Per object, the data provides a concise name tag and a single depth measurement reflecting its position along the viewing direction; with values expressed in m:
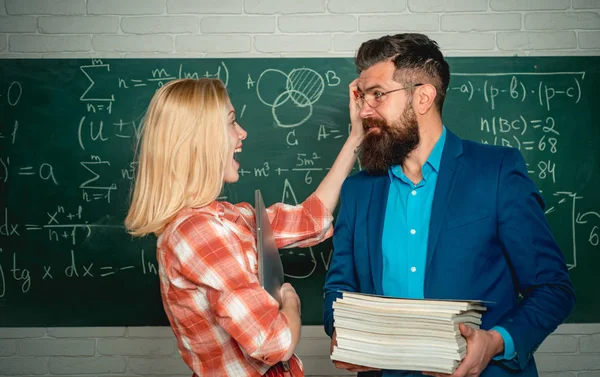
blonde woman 1.36
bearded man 1.45
